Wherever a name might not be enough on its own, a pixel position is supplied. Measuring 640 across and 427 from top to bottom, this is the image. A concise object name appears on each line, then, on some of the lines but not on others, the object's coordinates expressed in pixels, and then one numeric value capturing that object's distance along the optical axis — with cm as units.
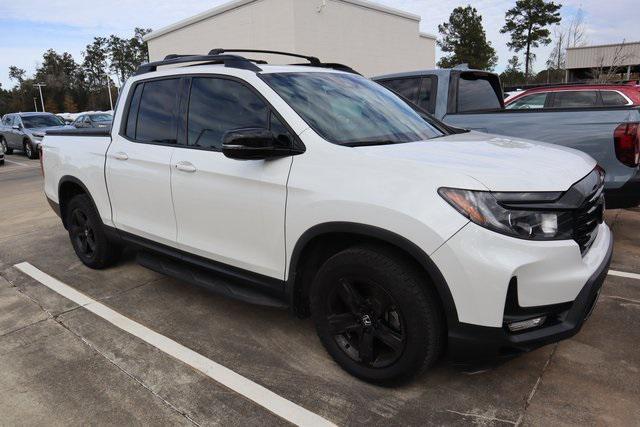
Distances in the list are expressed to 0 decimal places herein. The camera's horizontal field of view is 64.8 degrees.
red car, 905
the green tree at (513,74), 5362
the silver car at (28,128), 1789
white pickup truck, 238
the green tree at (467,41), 5456
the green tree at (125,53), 9225
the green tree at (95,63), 9731
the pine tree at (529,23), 5184
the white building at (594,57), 3403
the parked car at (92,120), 1726
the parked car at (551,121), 462
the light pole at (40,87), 7656
